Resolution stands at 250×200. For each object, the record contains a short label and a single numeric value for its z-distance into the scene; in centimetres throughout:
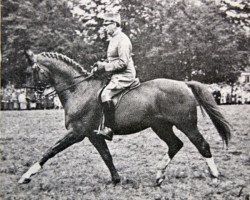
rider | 521
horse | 523
